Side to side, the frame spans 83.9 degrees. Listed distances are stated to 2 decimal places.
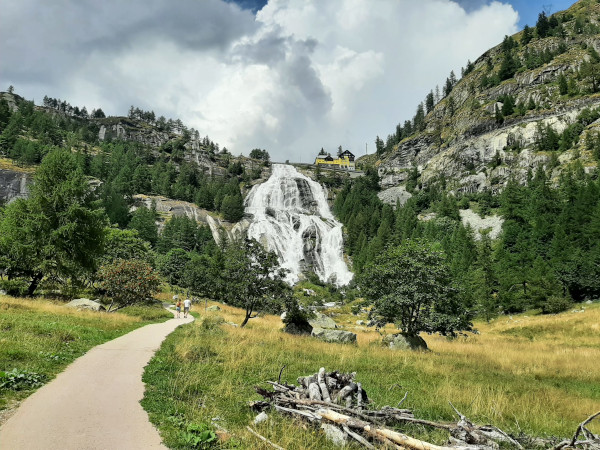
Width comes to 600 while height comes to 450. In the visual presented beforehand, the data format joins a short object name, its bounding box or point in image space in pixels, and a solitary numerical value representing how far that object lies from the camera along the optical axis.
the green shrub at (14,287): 27.34
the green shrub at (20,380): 7.50
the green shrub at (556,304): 43.81
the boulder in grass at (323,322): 37.51
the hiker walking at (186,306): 32.88
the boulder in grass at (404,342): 21.84
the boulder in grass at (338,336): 22.92
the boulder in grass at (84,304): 25.80
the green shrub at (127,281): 30.81
